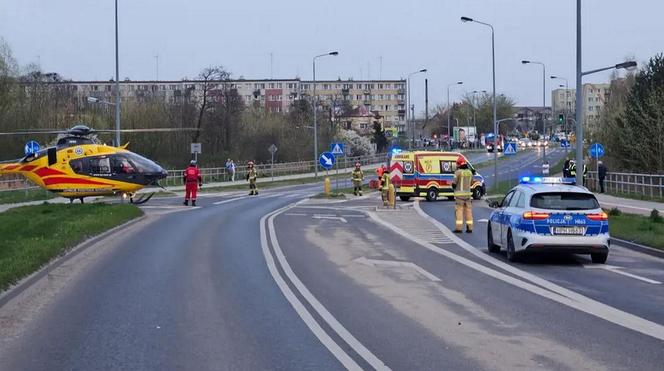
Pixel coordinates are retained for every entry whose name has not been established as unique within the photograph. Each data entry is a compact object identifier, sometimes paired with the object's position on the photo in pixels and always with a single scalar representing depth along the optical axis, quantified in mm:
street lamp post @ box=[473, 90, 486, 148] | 128350
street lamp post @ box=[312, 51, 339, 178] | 67062
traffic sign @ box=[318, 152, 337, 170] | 48734
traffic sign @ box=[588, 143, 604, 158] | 45906
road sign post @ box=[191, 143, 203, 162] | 53069
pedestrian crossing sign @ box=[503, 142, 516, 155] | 52281
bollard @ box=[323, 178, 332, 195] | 44791
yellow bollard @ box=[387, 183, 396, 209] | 34656
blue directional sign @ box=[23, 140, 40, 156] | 48328
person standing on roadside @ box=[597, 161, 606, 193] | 47156
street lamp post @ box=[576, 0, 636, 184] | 27417
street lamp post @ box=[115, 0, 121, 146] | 39125
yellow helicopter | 34531
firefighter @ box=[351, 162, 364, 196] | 46594
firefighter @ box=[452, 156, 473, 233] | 22703
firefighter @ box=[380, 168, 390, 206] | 34847
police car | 16406
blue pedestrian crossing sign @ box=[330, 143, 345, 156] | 53594
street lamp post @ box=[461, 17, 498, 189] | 52719
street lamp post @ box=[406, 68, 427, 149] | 70156
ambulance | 42812
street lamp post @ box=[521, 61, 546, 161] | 73925
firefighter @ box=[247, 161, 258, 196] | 47181
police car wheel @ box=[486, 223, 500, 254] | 19078
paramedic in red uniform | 37312
